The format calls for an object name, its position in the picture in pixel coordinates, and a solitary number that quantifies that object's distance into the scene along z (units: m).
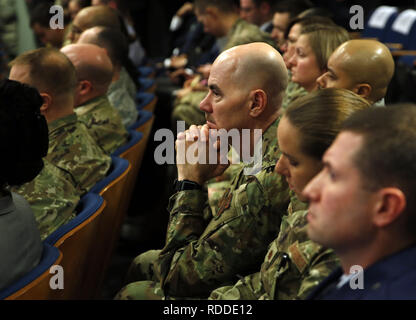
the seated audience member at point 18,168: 1.52
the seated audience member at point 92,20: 4.21
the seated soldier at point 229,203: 1.66
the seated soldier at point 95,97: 2.88
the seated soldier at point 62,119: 2.30
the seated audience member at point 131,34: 5.59
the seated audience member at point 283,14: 4.18
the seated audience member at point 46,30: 5.13
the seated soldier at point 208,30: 4.38
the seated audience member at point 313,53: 2.77
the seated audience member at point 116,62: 3.50
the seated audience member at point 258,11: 4.88
